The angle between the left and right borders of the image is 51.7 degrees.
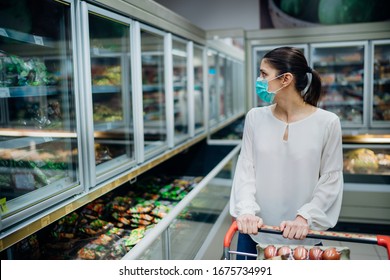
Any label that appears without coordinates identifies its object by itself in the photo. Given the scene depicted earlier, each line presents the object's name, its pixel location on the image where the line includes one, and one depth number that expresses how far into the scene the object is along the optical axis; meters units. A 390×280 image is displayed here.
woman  1.66
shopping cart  1.47
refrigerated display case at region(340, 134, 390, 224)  4.51
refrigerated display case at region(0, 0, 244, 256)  2.06
